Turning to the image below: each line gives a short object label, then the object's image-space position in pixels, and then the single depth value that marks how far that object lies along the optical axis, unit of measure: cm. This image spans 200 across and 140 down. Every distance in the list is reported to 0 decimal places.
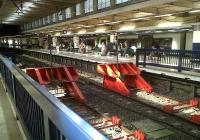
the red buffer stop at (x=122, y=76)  955
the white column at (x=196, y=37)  1218
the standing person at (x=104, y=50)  2173
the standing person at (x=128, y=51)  2091
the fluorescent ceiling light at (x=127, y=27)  1708
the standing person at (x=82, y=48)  2578
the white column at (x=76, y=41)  2779
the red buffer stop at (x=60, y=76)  848
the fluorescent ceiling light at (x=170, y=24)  1368
